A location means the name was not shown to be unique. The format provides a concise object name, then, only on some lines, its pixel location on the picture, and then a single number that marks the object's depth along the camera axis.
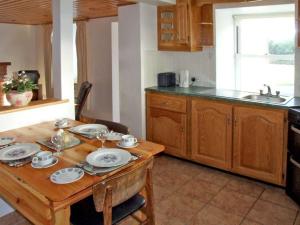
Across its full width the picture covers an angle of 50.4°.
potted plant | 2.69
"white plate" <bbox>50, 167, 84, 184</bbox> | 1.65
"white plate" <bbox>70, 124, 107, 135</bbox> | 2.41
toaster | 4.13
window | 3.66
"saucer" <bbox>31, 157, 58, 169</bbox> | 1.81
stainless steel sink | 3.32
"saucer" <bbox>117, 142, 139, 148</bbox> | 2.12
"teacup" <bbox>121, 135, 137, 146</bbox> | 2.14
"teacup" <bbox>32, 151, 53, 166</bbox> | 1.83
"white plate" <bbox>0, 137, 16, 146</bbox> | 2.17
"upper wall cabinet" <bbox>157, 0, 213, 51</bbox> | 3.78
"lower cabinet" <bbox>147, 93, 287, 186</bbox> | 3.06
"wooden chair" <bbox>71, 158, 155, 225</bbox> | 1.66
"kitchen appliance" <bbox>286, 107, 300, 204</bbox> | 2.73
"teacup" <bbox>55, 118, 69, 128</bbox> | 2.59
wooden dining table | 1.57
